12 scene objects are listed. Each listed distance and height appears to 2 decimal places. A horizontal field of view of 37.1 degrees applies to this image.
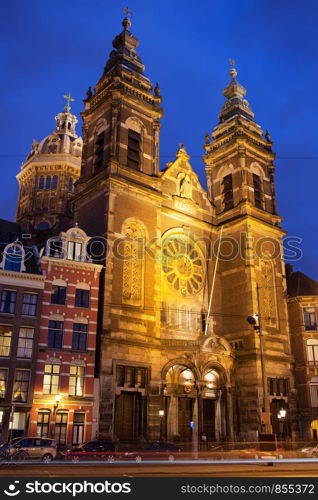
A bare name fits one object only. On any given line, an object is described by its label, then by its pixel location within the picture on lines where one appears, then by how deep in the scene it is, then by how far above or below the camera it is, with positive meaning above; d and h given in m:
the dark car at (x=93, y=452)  25.31 -1.78
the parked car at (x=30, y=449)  23.55 -1.59
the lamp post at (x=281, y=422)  41.47 -0.22
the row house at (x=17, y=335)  29.73 +5.07
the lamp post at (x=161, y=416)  35.56 +0.15
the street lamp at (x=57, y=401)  30.73 +0.97
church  35.94 +12.75
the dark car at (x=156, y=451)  26.48 -1.91
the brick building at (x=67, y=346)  30.73 +4.56
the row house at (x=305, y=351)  46.28 +6.55
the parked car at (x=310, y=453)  31.23 -2.08
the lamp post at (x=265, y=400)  25.72 +1.01
